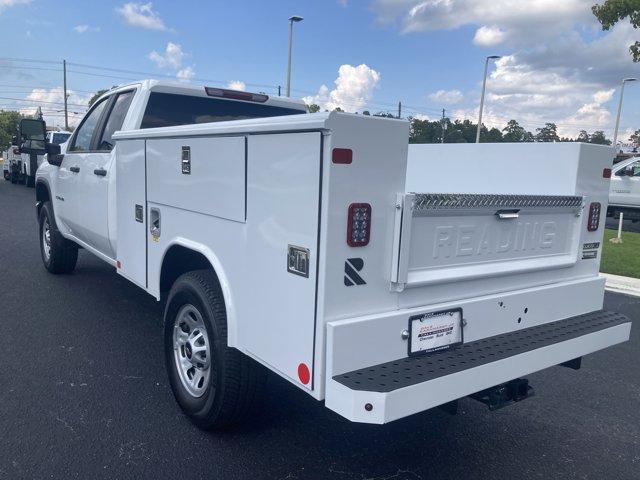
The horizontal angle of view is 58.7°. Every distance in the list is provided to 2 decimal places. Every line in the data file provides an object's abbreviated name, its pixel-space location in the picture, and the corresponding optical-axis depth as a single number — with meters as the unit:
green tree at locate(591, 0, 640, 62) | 10.67
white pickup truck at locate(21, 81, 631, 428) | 2.35
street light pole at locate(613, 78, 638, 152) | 33.23
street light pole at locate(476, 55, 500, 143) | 29.03
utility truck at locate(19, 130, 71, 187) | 20.89
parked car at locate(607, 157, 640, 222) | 17.48
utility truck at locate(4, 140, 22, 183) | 22.79
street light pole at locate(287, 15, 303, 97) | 24.53
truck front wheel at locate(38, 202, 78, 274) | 6.53
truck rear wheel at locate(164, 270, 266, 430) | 3.05
